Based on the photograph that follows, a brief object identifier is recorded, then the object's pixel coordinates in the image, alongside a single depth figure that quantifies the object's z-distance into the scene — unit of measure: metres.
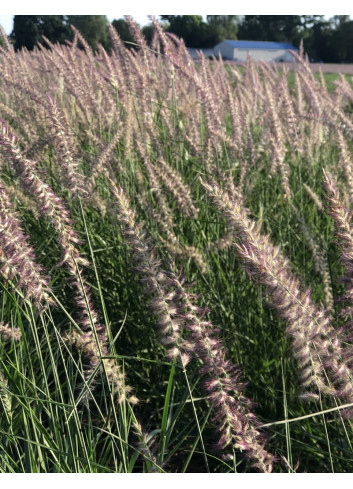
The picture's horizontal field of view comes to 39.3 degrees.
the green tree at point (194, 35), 35.06
